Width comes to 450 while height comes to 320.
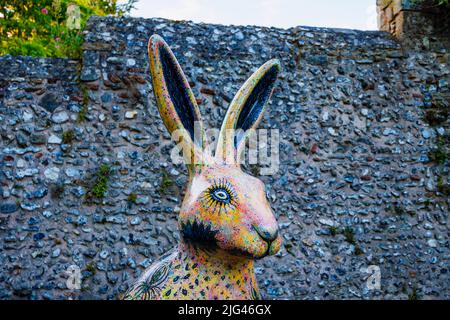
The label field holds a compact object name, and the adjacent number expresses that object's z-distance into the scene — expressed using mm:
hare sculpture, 1959
